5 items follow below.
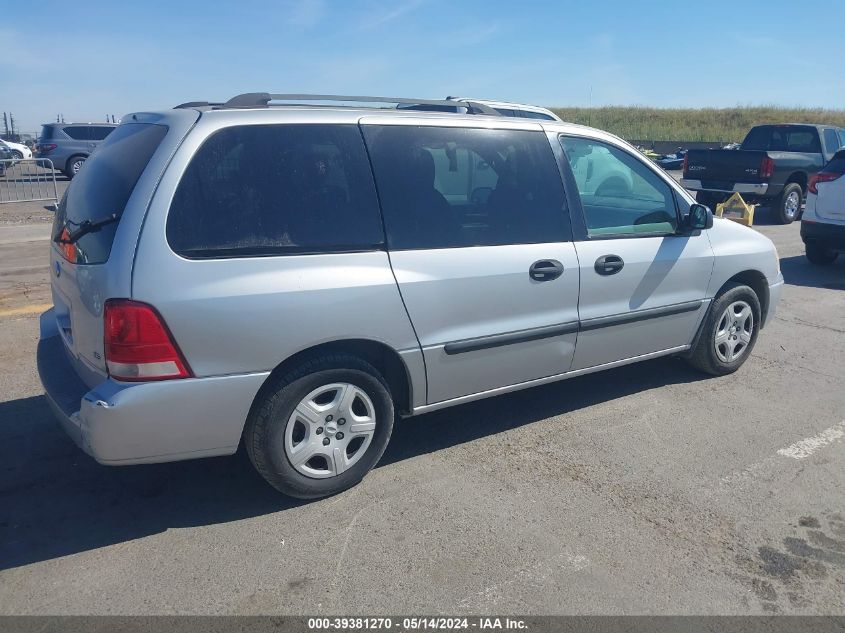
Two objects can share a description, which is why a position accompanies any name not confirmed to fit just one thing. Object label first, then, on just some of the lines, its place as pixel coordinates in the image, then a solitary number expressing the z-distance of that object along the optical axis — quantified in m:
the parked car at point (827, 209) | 9.55
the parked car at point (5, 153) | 28.88
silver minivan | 3.22
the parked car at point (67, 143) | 23.55
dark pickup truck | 14.48
